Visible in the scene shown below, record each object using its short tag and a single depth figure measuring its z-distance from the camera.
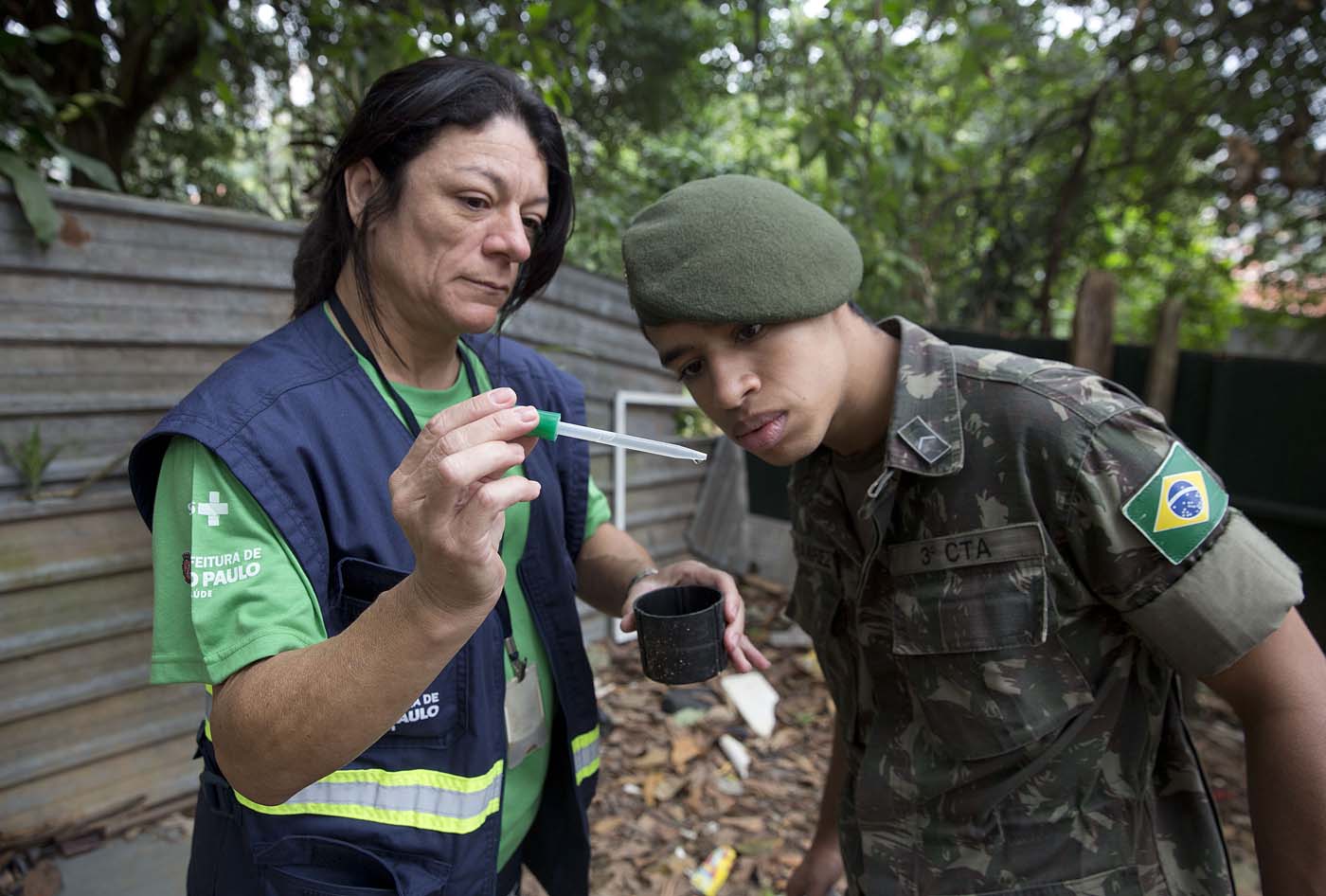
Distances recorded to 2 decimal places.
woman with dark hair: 1.02
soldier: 1.28
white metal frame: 4.68
